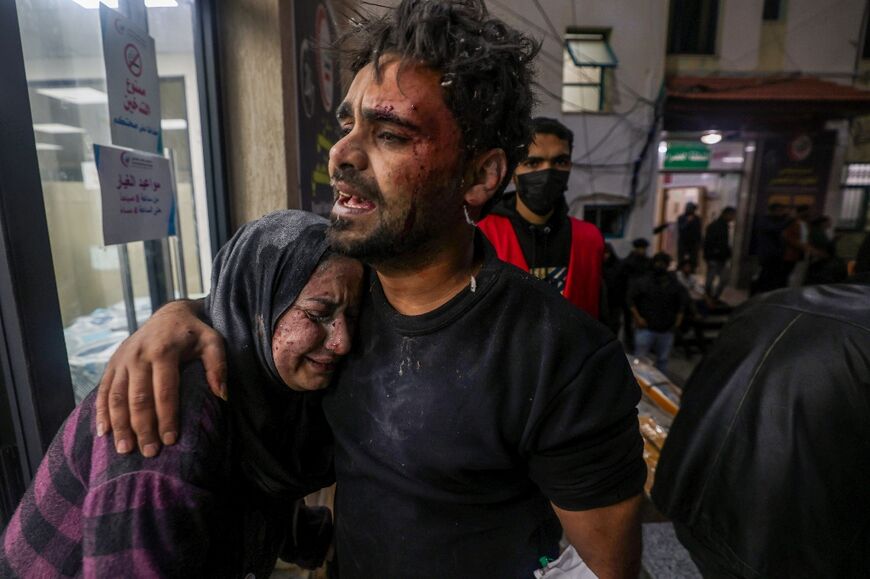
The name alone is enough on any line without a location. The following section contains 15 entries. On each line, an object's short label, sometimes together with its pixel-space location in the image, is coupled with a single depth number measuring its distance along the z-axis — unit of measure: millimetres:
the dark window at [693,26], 9719
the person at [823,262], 5648
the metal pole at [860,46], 9680
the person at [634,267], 6530
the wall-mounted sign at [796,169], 10297
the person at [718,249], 8867
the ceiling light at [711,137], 10023
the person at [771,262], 8289
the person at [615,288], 6520
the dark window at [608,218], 9844
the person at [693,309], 7485
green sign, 10602
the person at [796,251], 8098
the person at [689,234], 9250
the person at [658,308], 5695
